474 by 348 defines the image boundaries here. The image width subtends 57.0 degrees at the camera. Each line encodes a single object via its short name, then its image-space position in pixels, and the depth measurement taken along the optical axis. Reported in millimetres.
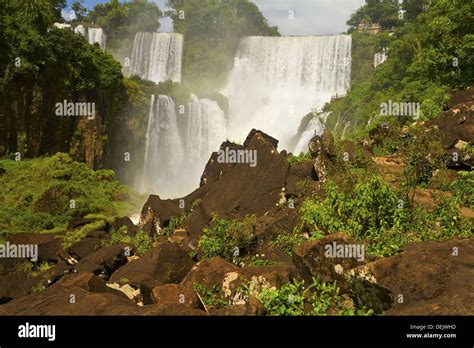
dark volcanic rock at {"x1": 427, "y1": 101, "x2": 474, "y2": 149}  11562
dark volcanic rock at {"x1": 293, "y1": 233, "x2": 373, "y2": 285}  5629
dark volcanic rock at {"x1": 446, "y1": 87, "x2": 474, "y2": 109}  13719
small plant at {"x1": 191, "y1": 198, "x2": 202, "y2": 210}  13430
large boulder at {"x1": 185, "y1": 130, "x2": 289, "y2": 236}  12156
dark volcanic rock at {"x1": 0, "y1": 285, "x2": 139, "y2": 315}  5414
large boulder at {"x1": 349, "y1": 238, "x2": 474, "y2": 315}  4535
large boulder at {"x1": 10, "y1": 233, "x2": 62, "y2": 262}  12641
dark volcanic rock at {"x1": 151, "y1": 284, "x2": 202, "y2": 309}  6316
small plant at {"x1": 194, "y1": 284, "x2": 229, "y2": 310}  6525
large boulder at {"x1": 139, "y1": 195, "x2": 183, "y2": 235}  13359
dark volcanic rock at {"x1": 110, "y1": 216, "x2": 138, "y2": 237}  14033
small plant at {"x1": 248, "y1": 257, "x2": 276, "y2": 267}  8539
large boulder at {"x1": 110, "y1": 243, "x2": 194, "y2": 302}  8320
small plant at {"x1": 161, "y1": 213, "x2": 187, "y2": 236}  13008
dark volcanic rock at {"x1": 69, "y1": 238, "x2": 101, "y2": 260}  11977
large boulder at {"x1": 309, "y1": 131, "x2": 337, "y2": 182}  11310
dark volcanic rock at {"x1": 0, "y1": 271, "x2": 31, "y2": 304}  8836
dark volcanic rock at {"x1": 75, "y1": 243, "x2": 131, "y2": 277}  9992
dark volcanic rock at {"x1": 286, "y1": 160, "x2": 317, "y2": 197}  11688
